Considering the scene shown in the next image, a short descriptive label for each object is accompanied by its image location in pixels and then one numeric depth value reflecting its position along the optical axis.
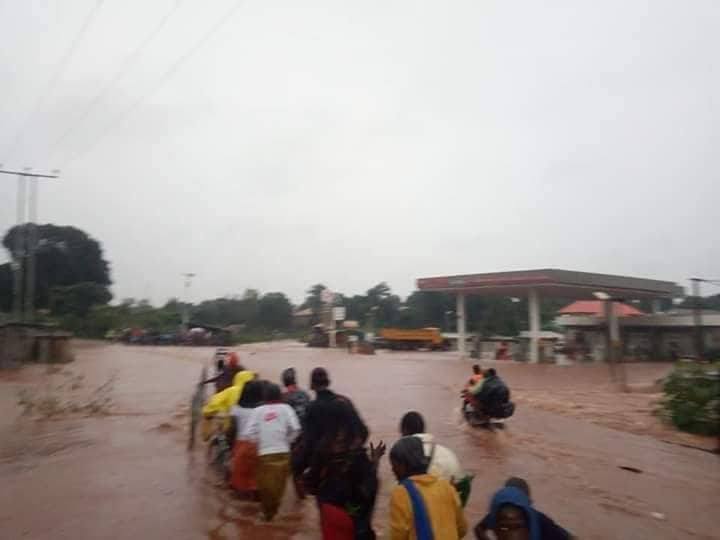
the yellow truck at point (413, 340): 45.38
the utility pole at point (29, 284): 38.66
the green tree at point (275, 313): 73.38
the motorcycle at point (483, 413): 12.52
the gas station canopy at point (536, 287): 32.31
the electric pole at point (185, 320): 54.46
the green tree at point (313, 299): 81.64
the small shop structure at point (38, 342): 27.50
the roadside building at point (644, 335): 36.75
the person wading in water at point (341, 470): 4.62
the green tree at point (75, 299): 55.53
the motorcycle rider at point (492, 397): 12.48
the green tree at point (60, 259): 58.44
